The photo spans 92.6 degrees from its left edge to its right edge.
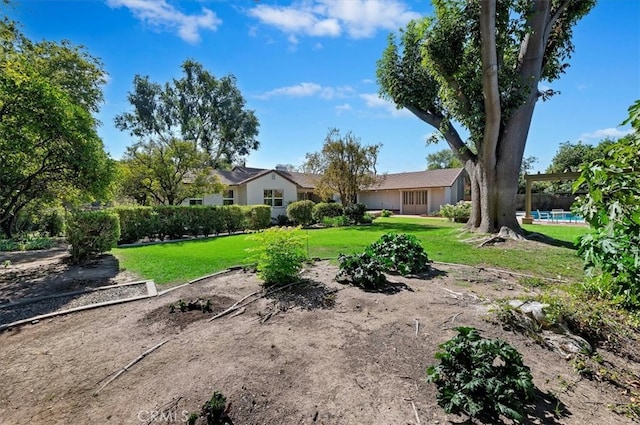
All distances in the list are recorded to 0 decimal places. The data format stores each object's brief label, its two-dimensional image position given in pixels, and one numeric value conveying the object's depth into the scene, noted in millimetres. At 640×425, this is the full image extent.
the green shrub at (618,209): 2678
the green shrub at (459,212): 19208
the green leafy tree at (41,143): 7078
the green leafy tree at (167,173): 17906
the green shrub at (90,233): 8531
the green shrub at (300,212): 19406
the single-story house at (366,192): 23969
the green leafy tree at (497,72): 10231
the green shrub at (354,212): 19766
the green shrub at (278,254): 5289
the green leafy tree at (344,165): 19875
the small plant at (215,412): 2256
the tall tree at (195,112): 31828
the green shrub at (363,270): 5320
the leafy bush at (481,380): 2258
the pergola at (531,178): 15867
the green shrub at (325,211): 20281
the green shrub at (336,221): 19109
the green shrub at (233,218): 16297
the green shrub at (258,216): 17375
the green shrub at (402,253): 6340
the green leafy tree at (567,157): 29844
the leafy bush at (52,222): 17562
